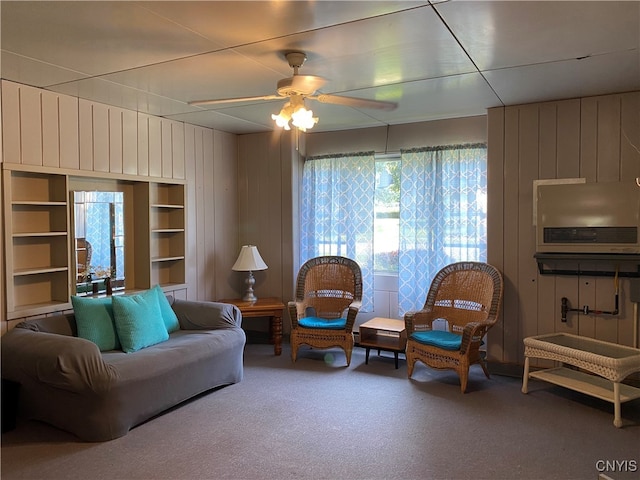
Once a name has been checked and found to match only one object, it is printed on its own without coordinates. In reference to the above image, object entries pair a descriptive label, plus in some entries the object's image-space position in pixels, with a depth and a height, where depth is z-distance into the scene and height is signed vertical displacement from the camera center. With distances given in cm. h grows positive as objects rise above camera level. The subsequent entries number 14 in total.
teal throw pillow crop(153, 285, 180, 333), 394 -72
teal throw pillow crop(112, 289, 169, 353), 337 -69
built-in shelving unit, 331 -4
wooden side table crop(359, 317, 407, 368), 428 -103
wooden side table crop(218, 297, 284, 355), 469 -84
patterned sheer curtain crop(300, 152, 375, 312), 502 +23
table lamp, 490 -36
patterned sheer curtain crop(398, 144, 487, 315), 447 +16
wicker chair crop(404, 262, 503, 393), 367 -78
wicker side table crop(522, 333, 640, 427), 303 -94
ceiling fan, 265 +80
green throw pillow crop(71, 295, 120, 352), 334 -67
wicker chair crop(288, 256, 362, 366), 447 -69
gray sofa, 281 -96
